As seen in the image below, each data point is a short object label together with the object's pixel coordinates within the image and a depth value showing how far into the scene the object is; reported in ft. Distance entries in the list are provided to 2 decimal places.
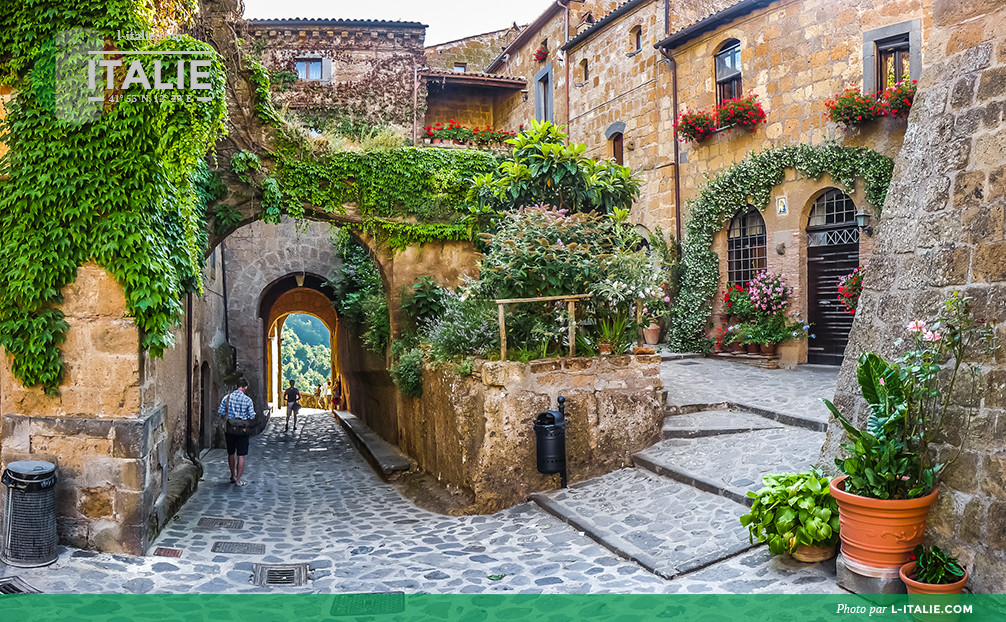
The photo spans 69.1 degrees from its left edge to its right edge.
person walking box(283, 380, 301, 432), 60.03
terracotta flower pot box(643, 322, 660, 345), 51.73
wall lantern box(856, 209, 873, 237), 39.47
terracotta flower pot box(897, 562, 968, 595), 13.50
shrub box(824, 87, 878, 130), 38.63
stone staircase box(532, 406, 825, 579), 18.66
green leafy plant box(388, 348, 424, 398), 33.81
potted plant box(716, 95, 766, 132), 44.68
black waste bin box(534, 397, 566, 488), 25.07
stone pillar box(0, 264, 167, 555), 21.35
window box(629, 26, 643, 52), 55.98
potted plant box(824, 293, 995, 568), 14.37
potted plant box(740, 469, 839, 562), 16.01
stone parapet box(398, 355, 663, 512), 25.68
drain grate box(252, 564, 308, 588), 20.03
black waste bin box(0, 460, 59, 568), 19.43
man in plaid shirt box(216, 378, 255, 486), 34.14
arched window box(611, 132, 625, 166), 57.93
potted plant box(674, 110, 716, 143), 47.48
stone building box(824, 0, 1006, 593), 13.98
